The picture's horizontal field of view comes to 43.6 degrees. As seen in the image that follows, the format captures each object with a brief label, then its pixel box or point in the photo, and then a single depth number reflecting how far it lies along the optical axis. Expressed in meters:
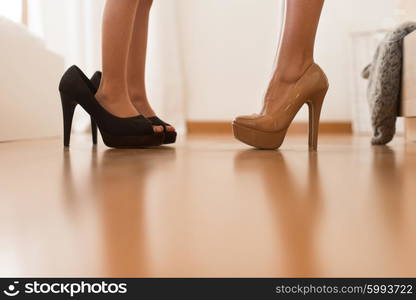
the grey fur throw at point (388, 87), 1.38
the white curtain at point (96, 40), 2.86
